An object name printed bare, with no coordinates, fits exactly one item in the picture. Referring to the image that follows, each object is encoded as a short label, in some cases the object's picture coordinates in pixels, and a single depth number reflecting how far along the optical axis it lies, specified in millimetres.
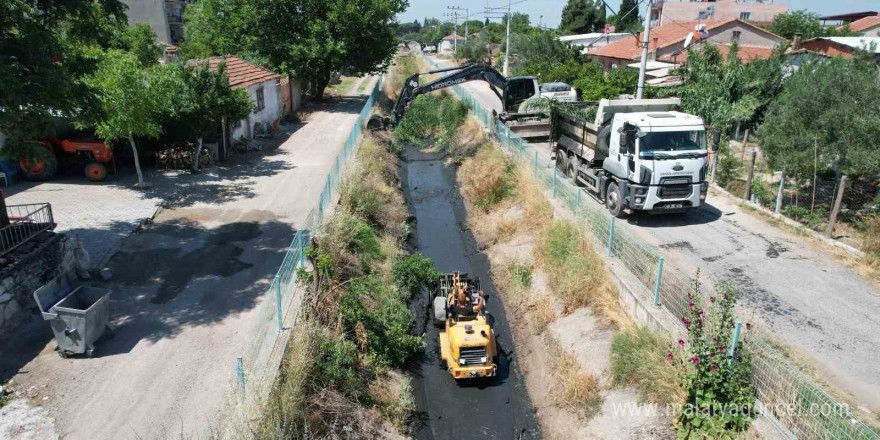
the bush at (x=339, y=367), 8969
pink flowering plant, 7113
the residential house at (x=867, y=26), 48025
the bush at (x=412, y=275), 13562
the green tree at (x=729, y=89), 20422
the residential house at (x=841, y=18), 70562
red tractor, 17406
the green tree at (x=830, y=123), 12086
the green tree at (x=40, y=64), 10531
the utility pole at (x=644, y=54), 17266
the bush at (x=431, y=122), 30305
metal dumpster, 8719
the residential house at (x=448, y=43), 103375
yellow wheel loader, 10258
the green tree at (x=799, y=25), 46969
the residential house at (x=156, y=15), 50062
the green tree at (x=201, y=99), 18625
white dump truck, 13180
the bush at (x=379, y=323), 10719
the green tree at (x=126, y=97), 15523
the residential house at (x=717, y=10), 63938
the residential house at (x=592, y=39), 58731
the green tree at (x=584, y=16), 85625
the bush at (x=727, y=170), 17094
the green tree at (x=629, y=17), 75500
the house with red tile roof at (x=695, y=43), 35094
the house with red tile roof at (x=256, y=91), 23688
